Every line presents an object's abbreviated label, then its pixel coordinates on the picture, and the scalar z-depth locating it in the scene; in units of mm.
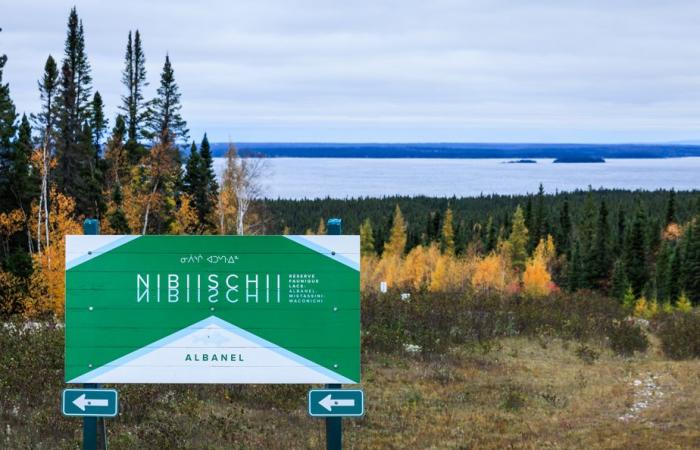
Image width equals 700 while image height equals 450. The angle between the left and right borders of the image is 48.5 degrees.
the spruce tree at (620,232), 113250
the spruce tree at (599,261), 109500
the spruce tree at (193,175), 64300
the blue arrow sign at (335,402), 6957
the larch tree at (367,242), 114838
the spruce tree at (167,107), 61969
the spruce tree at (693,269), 95375
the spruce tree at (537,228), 133375
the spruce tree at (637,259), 105000
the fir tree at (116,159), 52594
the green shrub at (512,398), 14926
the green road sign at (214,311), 7082
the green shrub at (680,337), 22594
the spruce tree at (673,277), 98500
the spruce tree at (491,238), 127562
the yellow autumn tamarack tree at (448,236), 120081
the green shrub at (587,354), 20909
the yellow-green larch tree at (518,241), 106688
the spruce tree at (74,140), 50562
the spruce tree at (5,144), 43250
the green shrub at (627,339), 22672
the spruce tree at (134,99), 57812
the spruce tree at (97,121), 60178
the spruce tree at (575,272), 111450
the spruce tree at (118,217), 42562
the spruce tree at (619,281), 99250
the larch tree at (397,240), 116750
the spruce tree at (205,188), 63312
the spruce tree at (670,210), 139875
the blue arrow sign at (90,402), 7051
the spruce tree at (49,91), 52938
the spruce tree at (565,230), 135625
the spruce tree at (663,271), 99875
